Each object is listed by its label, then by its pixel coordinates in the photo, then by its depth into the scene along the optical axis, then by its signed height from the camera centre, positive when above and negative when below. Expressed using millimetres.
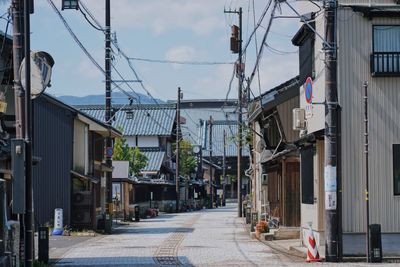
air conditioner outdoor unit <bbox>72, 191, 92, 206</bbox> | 35844 -713
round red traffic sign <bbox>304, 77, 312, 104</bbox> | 21234 +2567
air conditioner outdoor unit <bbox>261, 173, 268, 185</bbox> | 36562 +154
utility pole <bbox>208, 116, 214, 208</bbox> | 95731 +1159
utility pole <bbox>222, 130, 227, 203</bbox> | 96844 +1809
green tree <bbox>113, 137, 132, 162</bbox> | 60781 +2582
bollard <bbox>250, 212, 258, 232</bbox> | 32650 -1675
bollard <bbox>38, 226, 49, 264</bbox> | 19453 -1533
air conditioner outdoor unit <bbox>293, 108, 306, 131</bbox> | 23484 +1925
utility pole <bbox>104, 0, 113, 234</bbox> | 34938 +3926
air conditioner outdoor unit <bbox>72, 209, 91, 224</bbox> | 35688 -1522
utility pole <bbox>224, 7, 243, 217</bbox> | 38688 +5748
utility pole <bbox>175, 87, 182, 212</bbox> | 67000 +3336
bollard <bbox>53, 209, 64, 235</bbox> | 31406 -1651
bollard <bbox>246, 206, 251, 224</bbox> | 40750 -1773
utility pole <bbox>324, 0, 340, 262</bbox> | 19734 +1156
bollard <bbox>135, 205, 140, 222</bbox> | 50219 -2019
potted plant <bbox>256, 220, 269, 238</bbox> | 29459 -1765
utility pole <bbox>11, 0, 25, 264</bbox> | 14734 +2454
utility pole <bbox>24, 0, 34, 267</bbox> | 14166 +540
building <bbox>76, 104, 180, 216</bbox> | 72562 +4577
